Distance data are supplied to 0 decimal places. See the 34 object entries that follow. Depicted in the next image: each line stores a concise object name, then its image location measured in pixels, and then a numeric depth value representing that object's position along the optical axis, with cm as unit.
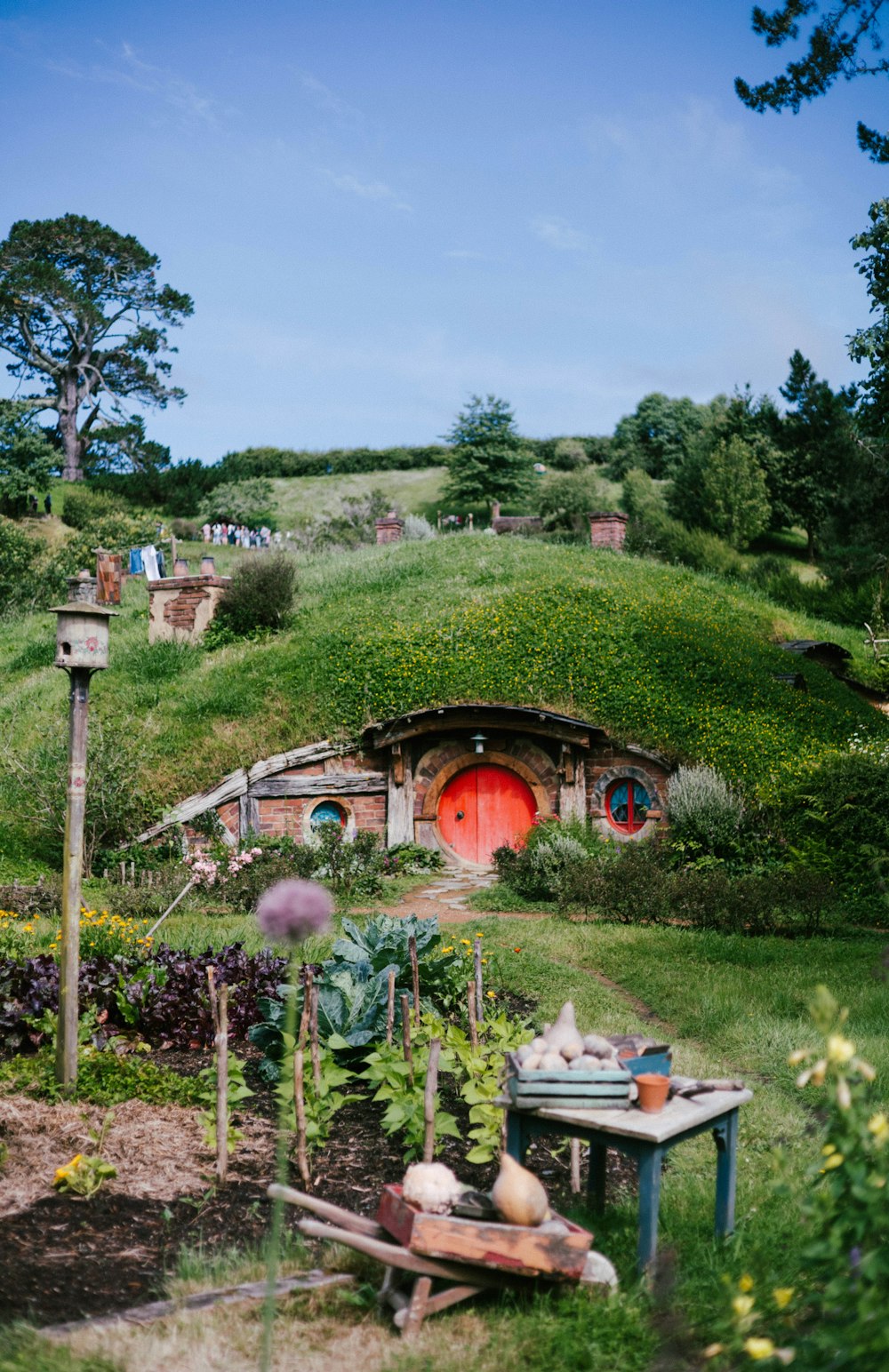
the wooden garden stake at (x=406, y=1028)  519
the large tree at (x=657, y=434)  5603
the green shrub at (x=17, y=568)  3162
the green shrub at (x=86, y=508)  4228
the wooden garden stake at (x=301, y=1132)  474
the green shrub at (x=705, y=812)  1514
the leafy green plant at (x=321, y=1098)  524
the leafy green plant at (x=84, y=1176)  456
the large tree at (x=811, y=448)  4091
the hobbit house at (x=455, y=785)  1634
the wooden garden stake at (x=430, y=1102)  445
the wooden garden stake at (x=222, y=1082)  473
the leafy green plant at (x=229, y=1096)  516
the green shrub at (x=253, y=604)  2097
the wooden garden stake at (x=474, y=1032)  594
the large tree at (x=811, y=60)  1144
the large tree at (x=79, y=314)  4762
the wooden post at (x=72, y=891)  562
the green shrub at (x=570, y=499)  4275
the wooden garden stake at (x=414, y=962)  620
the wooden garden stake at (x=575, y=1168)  482
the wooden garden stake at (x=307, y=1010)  512
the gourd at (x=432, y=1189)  355
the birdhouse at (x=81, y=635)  588
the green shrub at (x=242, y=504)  4778
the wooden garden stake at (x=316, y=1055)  521
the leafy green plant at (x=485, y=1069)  503
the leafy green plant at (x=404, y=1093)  507
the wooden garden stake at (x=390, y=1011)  575
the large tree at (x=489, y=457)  4747
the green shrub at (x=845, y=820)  1363
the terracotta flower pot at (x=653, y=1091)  386
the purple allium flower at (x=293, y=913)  276
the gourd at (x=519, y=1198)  352
